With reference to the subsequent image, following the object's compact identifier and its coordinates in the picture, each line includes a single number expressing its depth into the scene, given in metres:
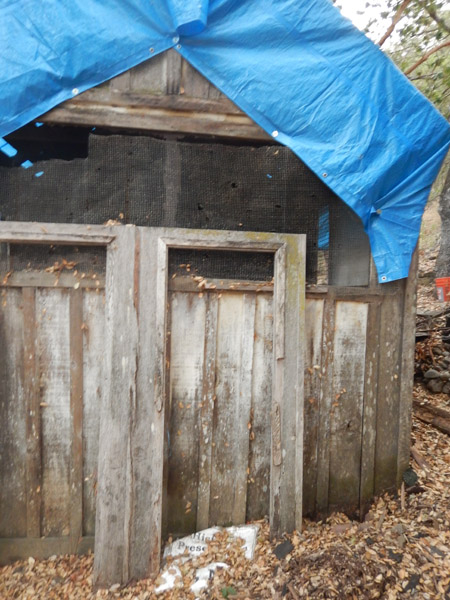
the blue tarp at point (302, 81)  2.31
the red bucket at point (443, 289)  6.68
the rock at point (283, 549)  2.36
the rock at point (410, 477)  2.81
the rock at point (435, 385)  4.13
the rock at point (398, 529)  2.43
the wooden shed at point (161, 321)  2.37
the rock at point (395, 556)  2.23
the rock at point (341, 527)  2.52
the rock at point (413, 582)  2.08
